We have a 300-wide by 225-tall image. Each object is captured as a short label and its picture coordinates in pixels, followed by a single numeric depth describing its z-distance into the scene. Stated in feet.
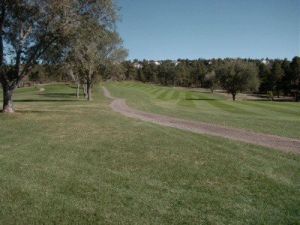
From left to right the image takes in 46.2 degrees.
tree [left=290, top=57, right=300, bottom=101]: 344.94
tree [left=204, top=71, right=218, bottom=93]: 387.92
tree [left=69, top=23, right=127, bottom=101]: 79.61
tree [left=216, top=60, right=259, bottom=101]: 244.61
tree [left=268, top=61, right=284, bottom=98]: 374.02
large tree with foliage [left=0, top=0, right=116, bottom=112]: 75.77
